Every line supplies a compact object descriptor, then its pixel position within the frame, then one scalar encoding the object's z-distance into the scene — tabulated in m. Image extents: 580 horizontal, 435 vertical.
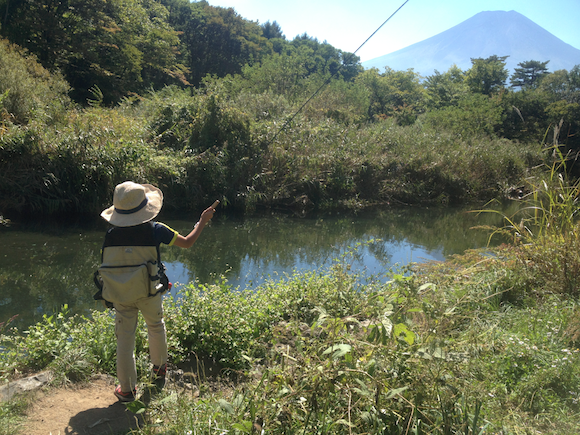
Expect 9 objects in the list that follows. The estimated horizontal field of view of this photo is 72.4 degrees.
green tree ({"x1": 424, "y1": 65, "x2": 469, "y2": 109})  37.41
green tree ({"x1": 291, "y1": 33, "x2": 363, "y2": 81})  43.62
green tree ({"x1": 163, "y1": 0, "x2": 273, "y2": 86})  35.12
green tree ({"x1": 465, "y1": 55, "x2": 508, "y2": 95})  38.56
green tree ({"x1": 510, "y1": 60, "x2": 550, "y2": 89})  46.81
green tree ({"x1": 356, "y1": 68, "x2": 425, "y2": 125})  32.75
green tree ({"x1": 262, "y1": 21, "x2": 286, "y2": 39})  51.88
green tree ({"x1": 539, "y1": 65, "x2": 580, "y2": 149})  24.31
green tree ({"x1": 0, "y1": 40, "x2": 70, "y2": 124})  11.03
